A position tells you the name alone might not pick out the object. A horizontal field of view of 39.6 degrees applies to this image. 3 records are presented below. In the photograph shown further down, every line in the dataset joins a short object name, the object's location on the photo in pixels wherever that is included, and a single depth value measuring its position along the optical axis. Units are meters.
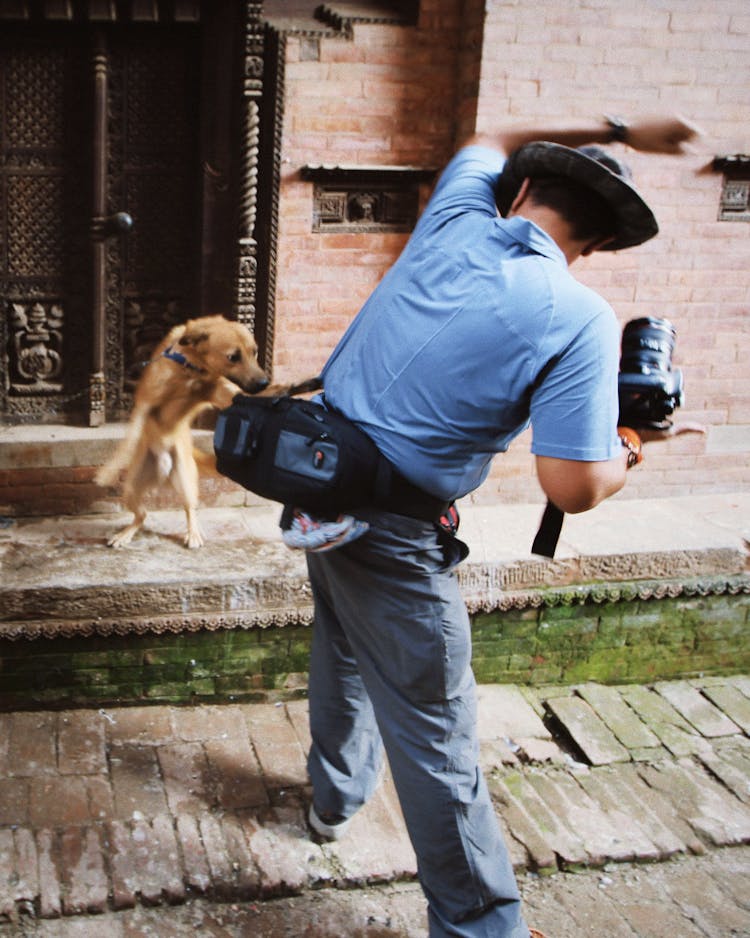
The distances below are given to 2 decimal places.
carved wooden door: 4.25
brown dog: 3.99
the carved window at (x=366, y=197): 4.52
